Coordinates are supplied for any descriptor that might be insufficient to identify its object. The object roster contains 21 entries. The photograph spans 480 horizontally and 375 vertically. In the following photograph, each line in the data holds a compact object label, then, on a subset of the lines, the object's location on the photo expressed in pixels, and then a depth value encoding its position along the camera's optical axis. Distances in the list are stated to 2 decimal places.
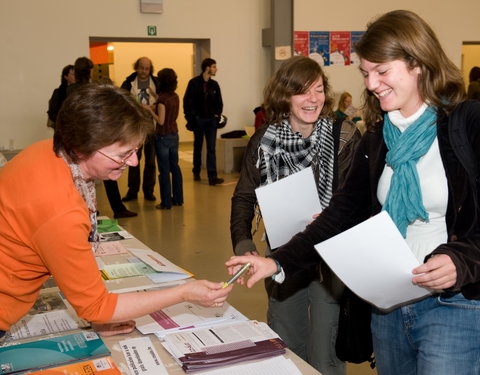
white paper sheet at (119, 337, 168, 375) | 1.57
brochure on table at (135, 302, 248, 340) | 1.83
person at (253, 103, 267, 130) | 8.86
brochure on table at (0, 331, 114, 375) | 1.59
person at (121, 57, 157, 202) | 7.09
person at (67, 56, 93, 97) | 5.88
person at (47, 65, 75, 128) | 6.64
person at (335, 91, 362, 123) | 9.43
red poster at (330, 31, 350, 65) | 10.31
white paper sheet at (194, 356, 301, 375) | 1.57
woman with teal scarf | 1.50
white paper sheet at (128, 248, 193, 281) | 2.30
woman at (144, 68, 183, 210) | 6.75
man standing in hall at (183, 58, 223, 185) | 8.27
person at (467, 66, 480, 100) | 7.93
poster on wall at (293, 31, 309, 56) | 10.02
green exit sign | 9.16
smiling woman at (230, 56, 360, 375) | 2.30
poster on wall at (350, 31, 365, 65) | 10.44
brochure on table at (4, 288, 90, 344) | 1.83
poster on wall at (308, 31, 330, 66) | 10.17
